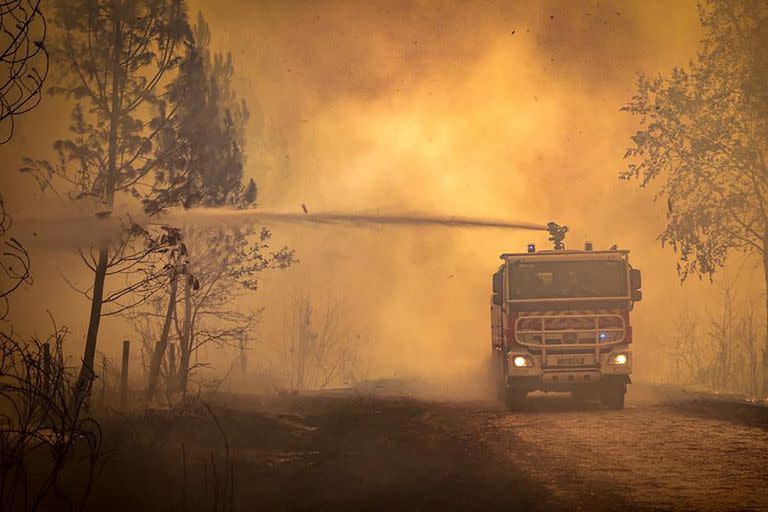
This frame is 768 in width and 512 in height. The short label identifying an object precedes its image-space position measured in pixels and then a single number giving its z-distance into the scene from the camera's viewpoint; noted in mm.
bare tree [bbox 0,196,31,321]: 15931
